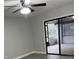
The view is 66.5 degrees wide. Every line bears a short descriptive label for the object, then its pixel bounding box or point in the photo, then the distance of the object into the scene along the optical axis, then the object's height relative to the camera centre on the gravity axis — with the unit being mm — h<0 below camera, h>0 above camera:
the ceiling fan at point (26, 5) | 1620 +707
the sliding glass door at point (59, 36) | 2989 -277
